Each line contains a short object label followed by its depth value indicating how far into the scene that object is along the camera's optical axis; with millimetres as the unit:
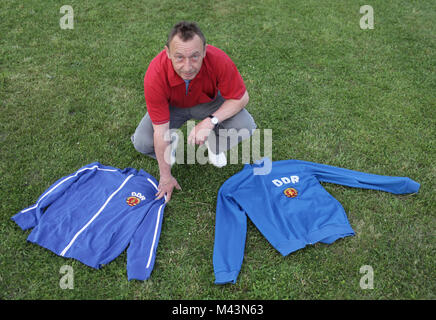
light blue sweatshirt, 2752
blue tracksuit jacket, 2670
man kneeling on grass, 2445
